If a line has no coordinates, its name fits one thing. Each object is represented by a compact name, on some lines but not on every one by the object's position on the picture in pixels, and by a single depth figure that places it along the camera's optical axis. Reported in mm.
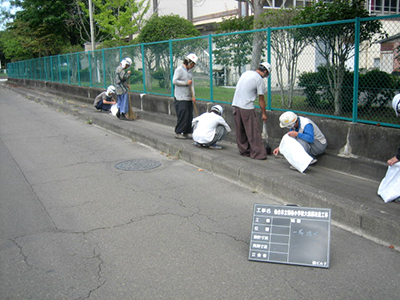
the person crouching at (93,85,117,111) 14022
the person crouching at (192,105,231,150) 7840
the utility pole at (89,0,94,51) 22203
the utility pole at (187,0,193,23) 30062
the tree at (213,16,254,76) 8773
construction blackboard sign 3793
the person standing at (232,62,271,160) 6902
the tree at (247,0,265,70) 8258
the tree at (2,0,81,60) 31922
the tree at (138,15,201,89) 12055
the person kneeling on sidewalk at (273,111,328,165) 6277
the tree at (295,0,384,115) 6398
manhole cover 7371
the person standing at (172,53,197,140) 8640
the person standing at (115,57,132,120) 11608
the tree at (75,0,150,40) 23984
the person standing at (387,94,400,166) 4785
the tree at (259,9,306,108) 7633
